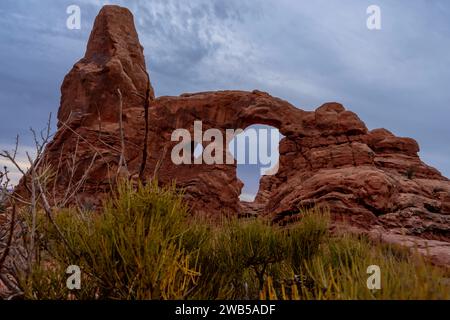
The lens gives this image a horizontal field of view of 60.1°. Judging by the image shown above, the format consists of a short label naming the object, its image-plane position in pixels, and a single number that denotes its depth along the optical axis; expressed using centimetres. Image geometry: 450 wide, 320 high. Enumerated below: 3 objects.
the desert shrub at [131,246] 331
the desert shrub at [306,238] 593
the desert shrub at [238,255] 476
